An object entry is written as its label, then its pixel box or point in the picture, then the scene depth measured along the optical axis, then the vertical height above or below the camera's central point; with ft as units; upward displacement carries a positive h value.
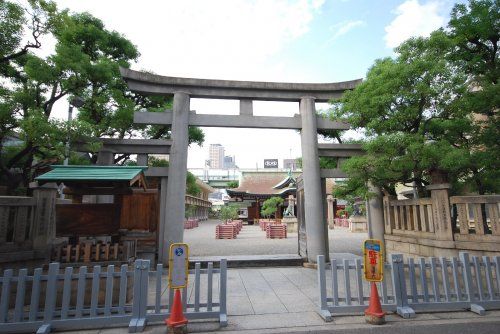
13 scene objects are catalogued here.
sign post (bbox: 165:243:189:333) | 13.85 -3.24
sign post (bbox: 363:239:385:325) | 14.75 -3.23
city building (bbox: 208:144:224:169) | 567.59 +123.10
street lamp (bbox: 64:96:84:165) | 28.25 +11.60
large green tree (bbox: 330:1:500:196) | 22.34 +9.08
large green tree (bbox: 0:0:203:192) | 21.86 +12.20
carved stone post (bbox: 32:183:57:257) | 20.45 -0.25
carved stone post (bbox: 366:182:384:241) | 29.84 -0.42
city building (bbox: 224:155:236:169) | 565.04 +111.94
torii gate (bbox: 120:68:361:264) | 28.37 +10.26
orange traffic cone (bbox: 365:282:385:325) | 14.69 -5.24
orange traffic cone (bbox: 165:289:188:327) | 13.73 -5.07
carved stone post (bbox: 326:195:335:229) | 92.72 +0.45
